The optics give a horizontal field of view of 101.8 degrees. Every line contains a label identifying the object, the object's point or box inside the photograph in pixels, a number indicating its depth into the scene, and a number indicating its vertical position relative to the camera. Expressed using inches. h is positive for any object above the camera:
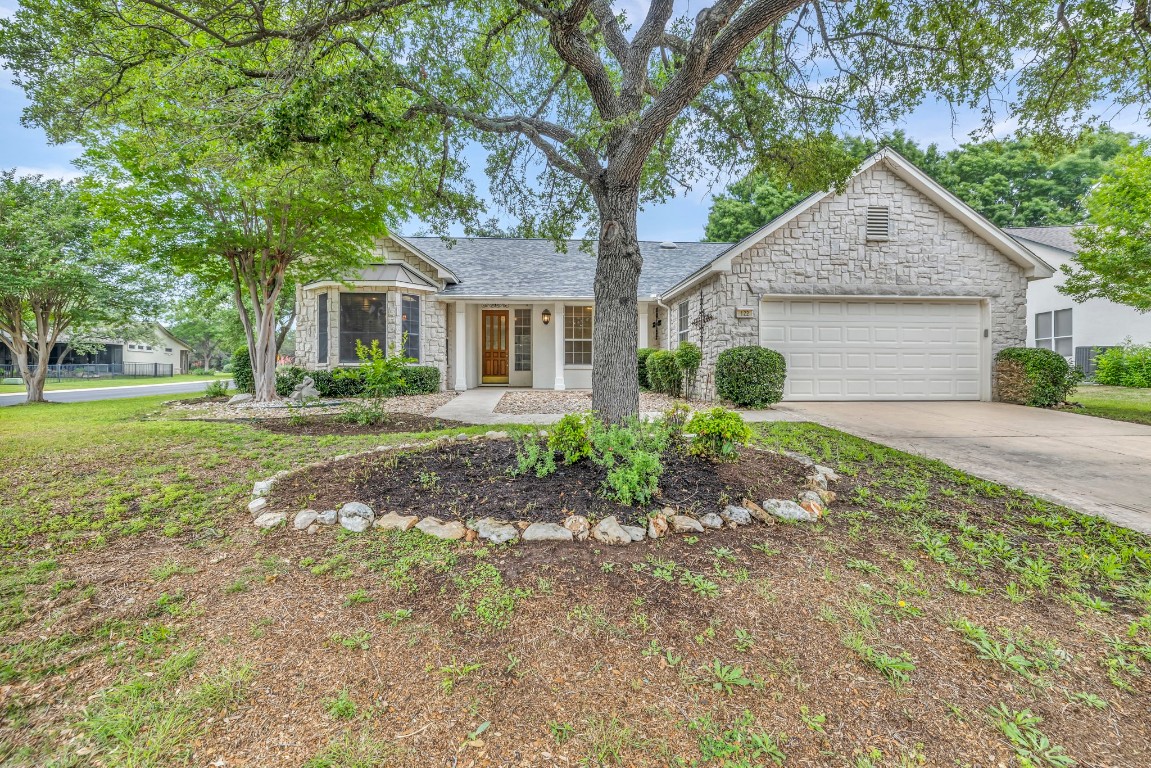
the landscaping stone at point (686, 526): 112.5 -37.8
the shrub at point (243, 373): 448.1 -3.7
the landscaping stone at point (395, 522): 116.4 -38.5
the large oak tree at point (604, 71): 150.0 +118.1
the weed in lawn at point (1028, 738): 55.4 -46.0
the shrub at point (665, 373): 428.1 -3.6
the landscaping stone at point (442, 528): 111.8 -38.8
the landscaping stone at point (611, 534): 107.3 -38.2
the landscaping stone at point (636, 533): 108.4 -38.2
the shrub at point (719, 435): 143.9 -20.4
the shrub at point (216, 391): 450.3 -21.2
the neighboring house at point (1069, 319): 526.3 +58.4
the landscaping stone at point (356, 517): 117.1 -37.9
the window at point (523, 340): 540.1 +33.9
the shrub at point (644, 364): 495.4 +5.6
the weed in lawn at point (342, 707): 62.0 -45.7
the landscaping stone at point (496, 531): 108.9 -38.3
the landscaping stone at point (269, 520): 121.7 -39.8
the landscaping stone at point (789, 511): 120.3 -36.8
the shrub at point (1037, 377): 326.3 -5.5
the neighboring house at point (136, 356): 1146.7 +36.8
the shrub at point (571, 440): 139.2 -21.3
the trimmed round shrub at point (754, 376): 325.1 -4.8
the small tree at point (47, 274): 395.9 +84.7
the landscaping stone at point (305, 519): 119.3 -38.7
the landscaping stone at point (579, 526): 109.1 -37.3
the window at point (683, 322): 443.5 +45.3
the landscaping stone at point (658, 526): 110.0 -37.5
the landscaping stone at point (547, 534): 108.7 -38.5
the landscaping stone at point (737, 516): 117.1 -37.0
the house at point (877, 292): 353.7 +59.0
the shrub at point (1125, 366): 476.1 +3.3
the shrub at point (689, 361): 389.1 +6.8
